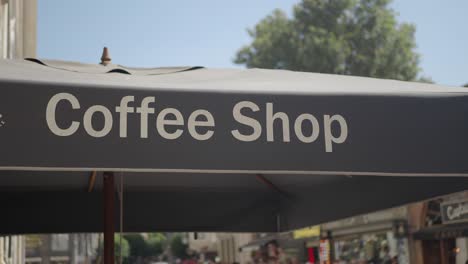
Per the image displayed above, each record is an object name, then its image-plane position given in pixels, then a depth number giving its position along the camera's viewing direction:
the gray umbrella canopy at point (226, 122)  1.97
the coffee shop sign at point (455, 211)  15.34
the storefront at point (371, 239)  18.28
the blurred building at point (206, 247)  48.28
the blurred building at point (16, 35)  7.05
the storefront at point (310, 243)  23.91
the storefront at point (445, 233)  15.31
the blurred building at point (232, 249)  35.05
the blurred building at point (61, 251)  32.62
